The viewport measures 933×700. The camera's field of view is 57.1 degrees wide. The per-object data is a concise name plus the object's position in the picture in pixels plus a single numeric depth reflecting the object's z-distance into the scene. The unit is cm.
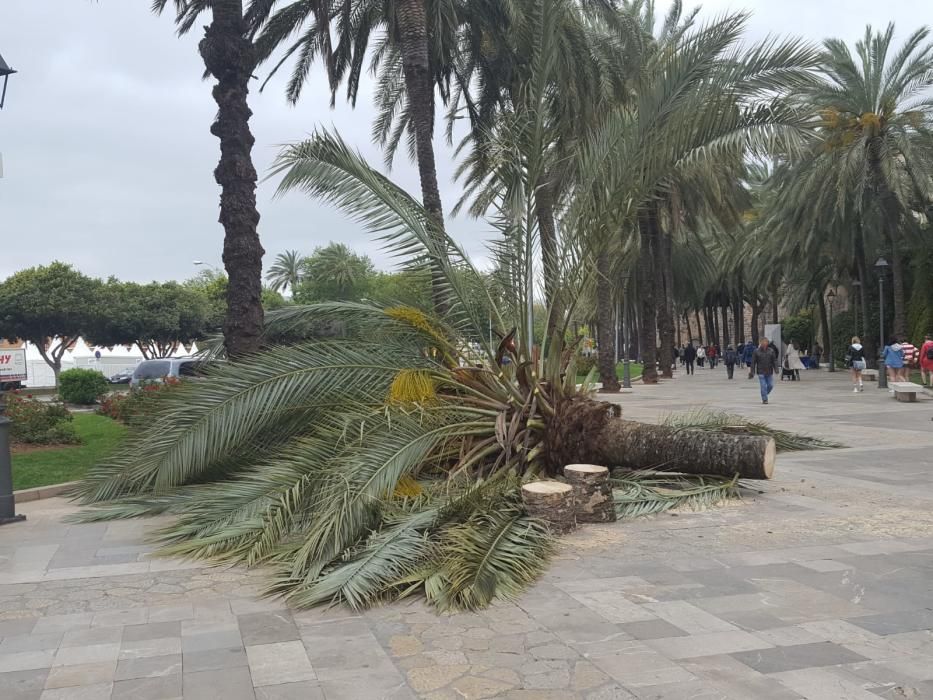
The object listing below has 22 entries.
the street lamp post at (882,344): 2331
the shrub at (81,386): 2326
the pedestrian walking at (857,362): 2194
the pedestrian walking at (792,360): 2908
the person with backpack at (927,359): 2071
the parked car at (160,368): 2952
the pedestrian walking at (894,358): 2088
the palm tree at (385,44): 1534
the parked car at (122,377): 4276
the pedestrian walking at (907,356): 2202
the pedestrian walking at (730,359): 3269
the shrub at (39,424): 1314
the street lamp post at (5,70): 840
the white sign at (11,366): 820
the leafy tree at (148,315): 4878
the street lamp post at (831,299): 4073
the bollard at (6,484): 751
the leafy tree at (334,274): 6408
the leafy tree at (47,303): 4503
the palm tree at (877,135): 2461
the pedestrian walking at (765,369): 1886
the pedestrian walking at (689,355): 3859
